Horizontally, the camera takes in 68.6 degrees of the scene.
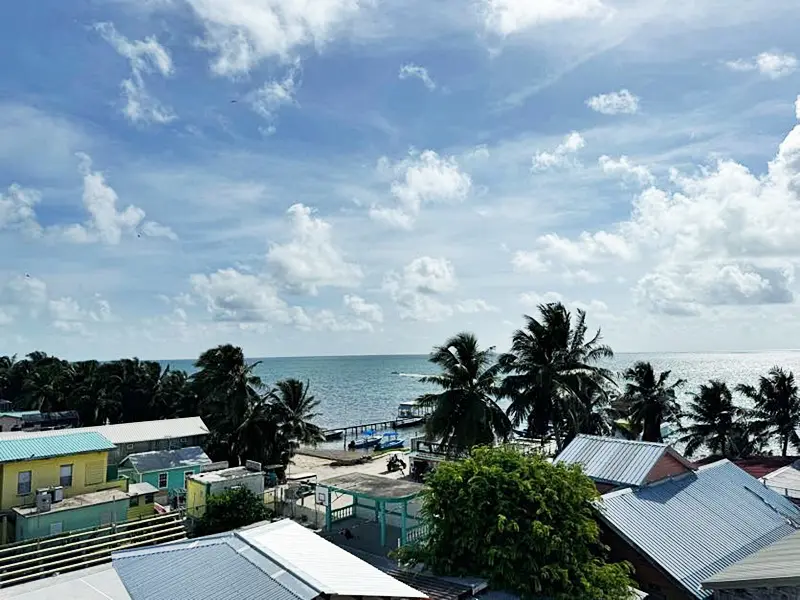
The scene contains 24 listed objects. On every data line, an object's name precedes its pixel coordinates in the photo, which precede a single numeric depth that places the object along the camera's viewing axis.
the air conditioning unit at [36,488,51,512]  26.20
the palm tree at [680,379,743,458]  40.88
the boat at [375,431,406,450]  66.62
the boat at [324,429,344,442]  74.90
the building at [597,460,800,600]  16.45
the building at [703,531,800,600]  13.38
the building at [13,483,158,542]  25.78
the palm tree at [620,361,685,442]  40.41
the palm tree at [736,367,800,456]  40.69
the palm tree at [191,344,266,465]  40.78
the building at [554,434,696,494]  19.88
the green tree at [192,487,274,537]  26.16
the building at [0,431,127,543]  27.78
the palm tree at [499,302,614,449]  32.56
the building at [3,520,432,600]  10.62
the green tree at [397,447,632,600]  14.62
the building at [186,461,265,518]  28.25
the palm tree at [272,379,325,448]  40.75
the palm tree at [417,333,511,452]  29.58
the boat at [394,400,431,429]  90.69
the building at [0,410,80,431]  58.72
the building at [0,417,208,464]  41.09
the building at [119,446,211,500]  35.44
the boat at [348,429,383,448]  68.99
